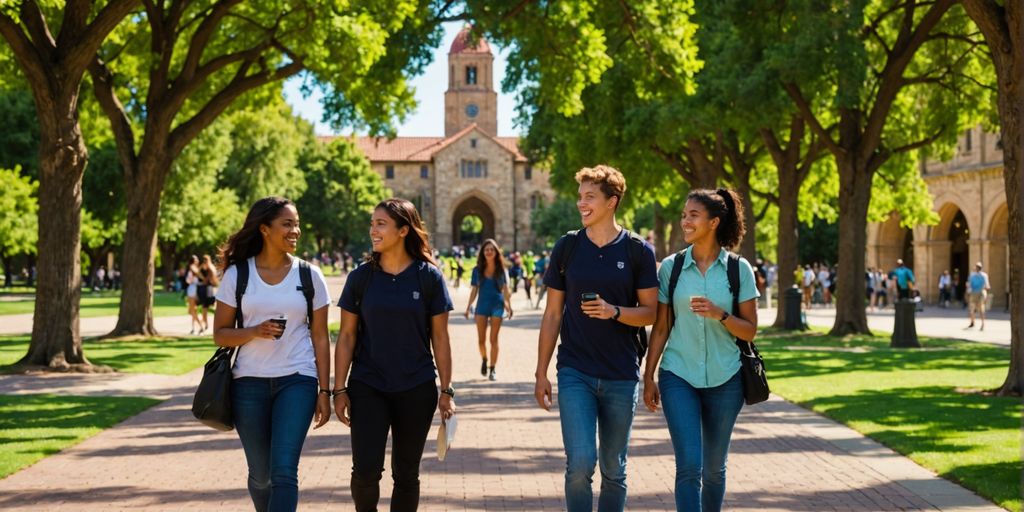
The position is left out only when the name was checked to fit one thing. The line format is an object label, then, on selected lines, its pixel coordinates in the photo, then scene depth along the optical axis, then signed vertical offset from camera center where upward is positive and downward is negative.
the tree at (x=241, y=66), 18.95 +3.53
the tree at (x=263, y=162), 58.12 +5.67
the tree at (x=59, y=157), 16.20 +1.64
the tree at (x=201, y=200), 46.50 +3.39
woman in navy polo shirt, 5.77 -0.31
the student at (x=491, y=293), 15.98 -0.13
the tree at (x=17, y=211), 42.88 +2.58
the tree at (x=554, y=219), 100.19 +4.99
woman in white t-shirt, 5.60 -0.29
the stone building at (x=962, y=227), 44.22 +2.02
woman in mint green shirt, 5.75 -0.32
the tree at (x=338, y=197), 90.69 +6.18
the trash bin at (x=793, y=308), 27.94 -0.59
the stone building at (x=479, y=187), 114.44 +8.65
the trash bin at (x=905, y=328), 22.64 -0.84
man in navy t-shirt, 5.62 -0.23
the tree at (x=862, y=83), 21.06 +3.64
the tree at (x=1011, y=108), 13.19 +1.80
